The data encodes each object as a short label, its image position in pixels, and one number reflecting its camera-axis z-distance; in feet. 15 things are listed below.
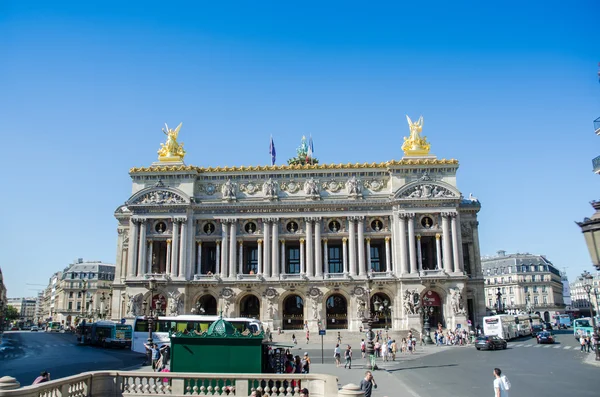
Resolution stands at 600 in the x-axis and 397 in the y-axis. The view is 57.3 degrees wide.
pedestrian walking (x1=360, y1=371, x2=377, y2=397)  71.31
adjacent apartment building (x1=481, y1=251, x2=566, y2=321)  420.36
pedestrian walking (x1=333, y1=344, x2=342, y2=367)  131.54
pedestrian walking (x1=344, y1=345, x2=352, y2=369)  127.06
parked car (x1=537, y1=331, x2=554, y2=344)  185.06
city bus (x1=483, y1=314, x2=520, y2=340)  194.08
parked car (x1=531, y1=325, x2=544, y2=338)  254.18
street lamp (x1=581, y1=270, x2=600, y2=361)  131.71
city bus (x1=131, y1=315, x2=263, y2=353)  160.86
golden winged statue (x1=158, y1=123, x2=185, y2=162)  243.60
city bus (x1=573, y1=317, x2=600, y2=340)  190.28
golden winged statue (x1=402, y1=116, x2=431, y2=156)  236.22
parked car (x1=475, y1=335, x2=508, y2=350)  165.16
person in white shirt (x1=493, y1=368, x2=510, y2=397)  60.34
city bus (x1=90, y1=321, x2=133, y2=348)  194.80
